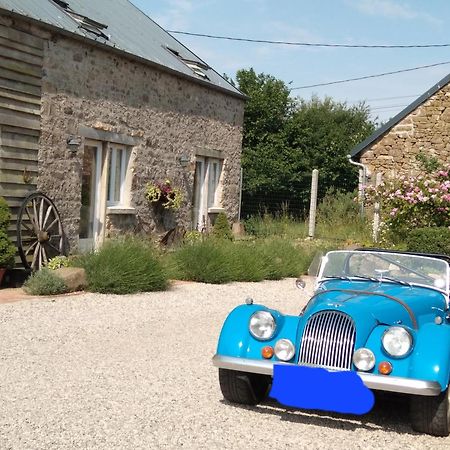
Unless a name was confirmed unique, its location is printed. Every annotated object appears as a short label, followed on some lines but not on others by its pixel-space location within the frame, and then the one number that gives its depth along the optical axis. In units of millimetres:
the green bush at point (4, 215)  10555
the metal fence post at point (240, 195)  20203
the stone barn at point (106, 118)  11797
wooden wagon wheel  11617
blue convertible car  4816
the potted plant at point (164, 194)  15578
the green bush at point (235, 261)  12547
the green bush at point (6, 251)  10352
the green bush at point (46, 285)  10188
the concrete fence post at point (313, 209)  19438
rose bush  15109
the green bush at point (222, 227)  18344
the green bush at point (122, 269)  10586
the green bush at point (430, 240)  13812
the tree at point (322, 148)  25984
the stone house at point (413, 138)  21688
